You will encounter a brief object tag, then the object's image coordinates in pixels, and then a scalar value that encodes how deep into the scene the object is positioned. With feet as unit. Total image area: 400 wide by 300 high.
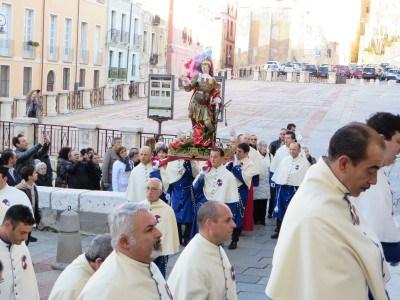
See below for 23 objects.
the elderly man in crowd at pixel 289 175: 37.32
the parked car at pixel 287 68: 207.10
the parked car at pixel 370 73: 202.08
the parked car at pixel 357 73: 209.97
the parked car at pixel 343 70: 205.72
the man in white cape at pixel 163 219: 25.89
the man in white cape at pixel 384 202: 12.47
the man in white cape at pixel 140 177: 33.27
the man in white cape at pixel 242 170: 37.35
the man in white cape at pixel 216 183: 34.81
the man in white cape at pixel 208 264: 15.37
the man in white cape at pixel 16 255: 18.24
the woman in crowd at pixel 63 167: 40.73
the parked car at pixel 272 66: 211.20
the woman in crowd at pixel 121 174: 39.09
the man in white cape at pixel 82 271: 14.67
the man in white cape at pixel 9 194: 25.03
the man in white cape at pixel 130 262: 11.74
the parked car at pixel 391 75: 193.04
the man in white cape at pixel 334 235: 8.98
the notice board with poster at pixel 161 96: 60.80
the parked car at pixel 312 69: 205.98
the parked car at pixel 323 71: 204.74
